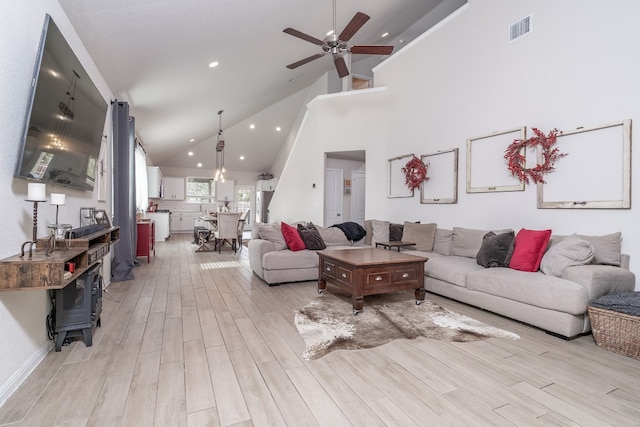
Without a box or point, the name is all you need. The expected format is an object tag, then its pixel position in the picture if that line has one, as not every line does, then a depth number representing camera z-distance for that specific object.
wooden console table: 1.63
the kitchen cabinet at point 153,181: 9.24
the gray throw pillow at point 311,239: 4.77
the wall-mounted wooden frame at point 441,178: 4.96
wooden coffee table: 3.20
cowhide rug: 2.59
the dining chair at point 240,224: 8.00
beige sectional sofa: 2.70
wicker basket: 2.36
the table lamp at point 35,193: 1.73
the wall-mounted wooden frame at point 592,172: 3.02
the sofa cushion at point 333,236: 5.43
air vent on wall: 3.90
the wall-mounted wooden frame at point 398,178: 5.91
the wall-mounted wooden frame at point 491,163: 4.08
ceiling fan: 3.61
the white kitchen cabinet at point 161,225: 9.08
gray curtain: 4.48
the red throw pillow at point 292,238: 4.67
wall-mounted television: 1.84
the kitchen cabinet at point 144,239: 6.02
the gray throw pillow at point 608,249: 2.95
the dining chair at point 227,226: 7.38
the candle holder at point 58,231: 1.95
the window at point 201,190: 12.66
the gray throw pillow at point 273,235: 4.75
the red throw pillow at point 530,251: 3.23
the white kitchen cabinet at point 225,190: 12.99
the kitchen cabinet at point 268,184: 13.07
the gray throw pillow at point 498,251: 3.51
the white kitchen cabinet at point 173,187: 12.13
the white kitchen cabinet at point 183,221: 12.32
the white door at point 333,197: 7.66
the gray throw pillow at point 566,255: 2.87
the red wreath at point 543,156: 3.59
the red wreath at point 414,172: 5.46
